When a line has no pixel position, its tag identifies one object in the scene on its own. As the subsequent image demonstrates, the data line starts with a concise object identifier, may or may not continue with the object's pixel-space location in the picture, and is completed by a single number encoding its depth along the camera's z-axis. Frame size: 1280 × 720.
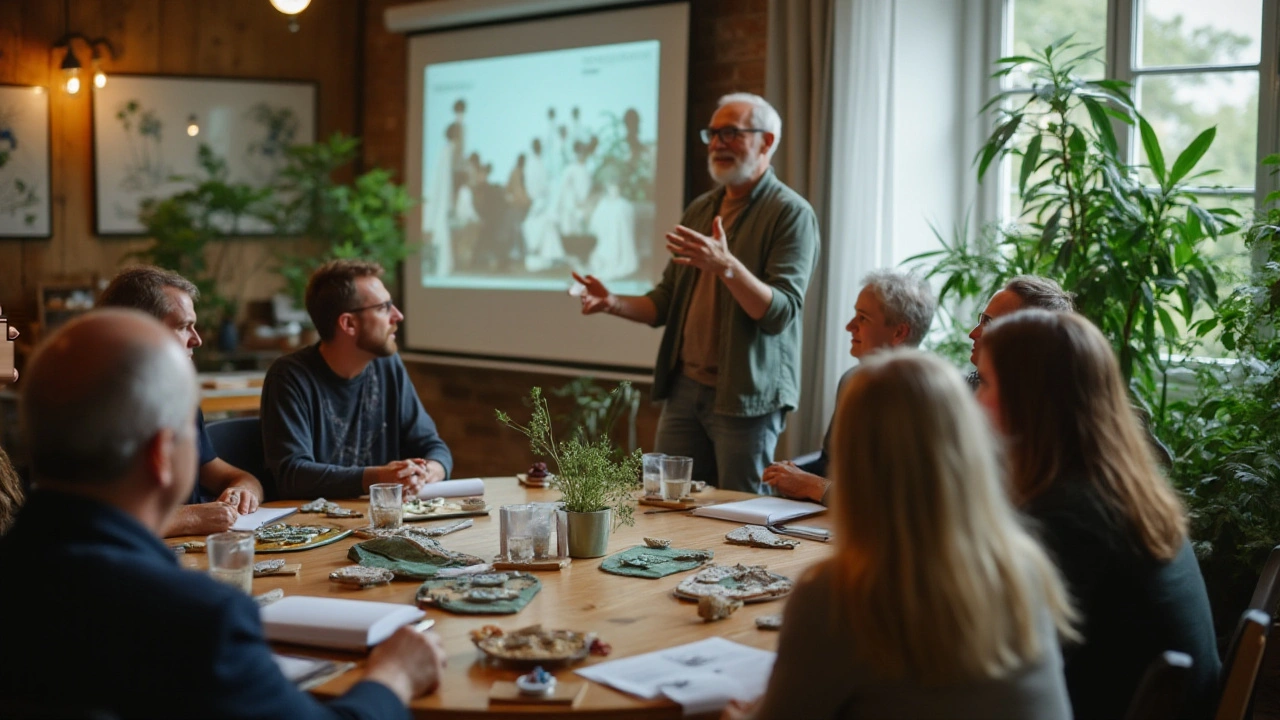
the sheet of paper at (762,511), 2.52
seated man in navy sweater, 2.88
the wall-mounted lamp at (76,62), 5.93
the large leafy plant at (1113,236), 3.37
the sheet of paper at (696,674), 1.50
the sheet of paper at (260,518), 2.36
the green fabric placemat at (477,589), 1.83
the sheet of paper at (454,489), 2.71
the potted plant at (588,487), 2.15
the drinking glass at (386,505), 2.35
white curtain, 4.29
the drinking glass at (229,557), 1.82
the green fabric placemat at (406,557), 2.06
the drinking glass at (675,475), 2.69
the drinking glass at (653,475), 2.75
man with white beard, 3.54
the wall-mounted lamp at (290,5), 3.26
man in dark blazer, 1.19
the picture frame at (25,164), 6.00
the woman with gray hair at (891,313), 2.97
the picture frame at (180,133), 6.28
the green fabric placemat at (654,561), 2.08
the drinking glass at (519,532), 2.10
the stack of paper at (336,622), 1.64
